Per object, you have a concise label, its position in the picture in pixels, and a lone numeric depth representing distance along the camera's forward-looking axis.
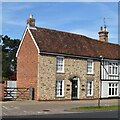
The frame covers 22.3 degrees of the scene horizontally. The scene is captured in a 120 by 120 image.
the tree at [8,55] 60.74
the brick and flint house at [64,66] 32.19
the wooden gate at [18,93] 31.89
